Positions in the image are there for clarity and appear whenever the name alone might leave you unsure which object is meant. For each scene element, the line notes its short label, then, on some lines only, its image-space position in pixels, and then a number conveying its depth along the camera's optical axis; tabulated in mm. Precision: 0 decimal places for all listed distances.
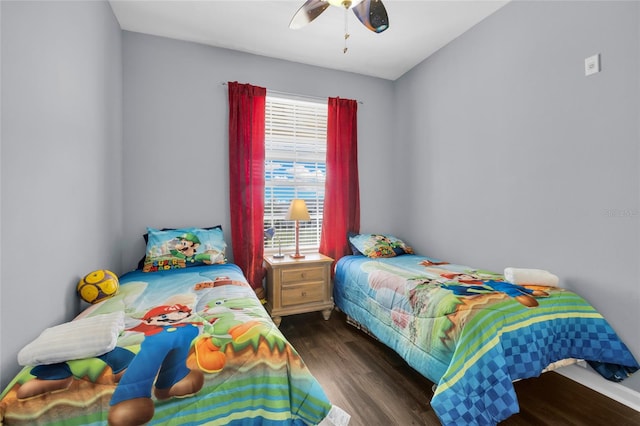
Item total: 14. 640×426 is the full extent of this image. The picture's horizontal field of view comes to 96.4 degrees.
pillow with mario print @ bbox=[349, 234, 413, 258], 3061
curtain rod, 3117
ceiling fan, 1808
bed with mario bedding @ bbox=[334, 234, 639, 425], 1408
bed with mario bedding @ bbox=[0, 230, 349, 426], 930
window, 3189
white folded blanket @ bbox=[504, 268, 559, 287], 1935
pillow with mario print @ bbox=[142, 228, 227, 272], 2385
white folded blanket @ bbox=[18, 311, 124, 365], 988
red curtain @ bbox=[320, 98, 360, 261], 3316
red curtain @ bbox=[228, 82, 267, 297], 2898
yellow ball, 1656
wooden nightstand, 2744
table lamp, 2898
